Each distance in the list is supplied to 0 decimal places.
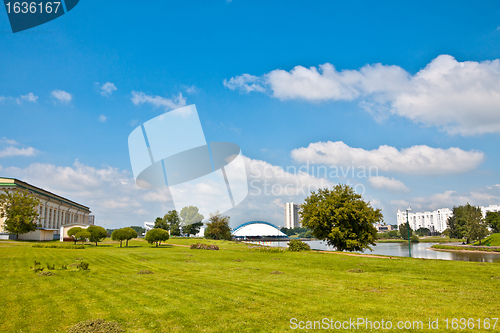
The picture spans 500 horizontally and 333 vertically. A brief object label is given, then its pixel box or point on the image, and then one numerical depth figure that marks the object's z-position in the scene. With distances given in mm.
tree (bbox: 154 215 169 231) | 101650
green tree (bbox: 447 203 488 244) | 80625
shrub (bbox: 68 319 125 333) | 8531
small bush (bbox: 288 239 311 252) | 38828
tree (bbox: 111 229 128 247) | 47625
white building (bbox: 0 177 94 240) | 67500
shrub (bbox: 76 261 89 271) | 19562
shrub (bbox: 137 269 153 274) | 18500
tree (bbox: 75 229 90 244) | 48562
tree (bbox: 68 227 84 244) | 54219
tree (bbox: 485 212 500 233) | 103800
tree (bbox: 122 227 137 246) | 47719
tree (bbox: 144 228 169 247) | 48750
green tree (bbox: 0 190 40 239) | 53106
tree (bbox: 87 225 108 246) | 48562
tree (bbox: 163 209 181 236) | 110875
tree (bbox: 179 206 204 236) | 146750
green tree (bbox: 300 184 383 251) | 38062
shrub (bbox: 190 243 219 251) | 42891
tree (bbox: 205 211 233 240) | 85250
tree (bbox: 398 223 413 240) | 129538
